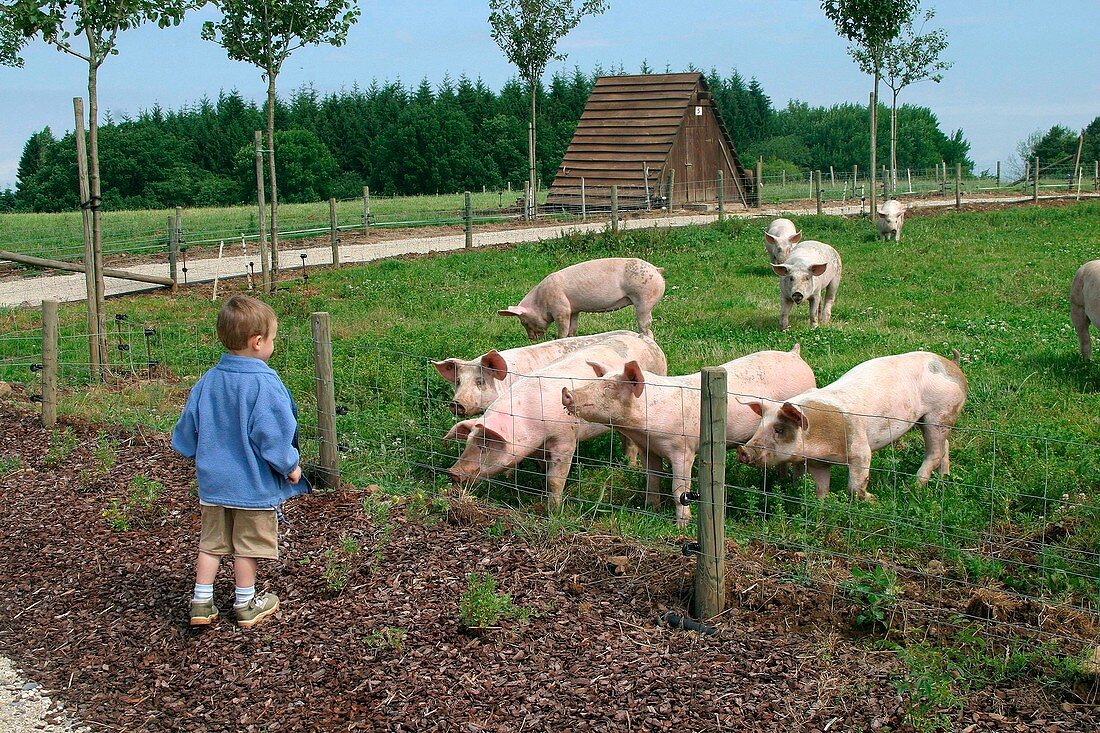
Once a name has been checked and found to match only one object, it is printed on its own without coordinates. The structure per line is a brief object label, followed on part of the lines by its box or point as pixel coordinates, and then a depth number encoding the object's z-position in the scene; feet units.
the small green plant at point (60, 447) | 25.80
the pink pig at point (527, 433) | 23.94
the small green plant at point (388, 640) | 16.28
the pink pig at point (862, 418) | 22.02
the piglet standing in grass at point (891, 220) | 71.51
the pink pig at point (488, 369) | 27.84
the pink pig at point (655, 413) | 22.50
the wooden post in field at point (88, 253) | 33.83
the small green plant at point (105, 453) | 25.12
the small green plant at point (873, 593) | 16.26
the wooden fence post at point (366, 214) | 92.24
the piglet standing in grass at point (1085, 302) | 31.65
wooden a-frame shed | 113.70
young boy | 16.90
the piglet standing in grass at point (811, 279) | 41.85
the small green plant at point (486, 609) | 16.48
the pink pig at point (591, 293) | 40.86
